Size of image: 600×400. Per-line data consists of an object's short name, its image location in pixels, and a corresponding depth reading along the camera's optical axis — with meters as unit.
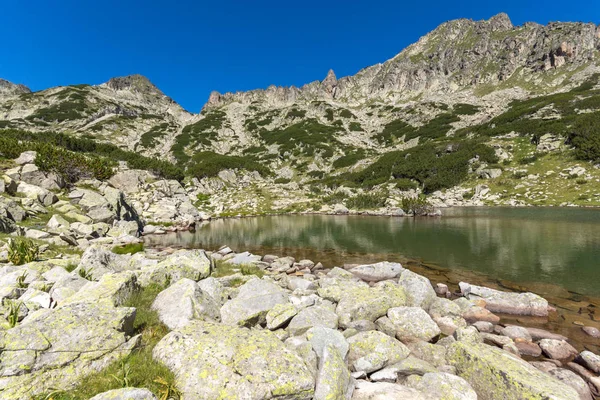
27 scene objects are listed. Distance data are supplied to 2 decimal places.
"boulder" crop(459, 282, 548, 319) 11.64
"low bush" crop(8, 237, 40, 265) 13.05
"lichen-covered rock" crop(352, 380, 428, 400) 5.36
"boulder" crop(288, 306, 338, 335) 8.03
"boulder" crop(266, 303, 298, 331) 8.27
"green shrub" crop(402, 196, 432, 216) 53.25
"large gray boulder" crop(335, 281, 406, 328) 9.70
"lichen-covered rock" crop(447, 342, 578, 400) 5.56
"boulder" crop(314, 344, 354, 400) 5.07
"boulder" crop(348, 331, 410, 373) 6.74
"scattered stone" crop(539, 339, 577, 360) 8.49
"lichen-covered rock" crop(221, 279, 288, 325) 8.35
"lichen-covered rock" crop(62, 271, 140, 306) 6.59
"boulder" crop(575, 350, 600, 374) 7.78
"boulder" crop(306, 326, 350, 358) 6.51
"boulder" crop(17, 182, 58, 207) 27.19
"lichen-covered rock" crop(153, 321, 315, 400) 4.64
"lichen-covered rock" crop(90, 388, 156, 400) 3.91
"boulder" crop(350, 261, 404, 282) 16.98
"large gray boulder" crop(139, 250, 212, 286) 10.21
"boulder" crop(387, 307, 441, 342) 8.80
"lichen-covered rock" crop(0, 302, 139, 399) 4.22
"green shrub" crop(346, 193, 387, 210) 64.00
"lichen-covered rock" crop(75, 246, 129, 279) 10.93
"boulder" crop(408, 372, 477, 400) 5.50
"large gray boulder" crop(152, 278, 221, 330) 7.21
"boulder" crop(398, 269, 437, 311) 11.45
